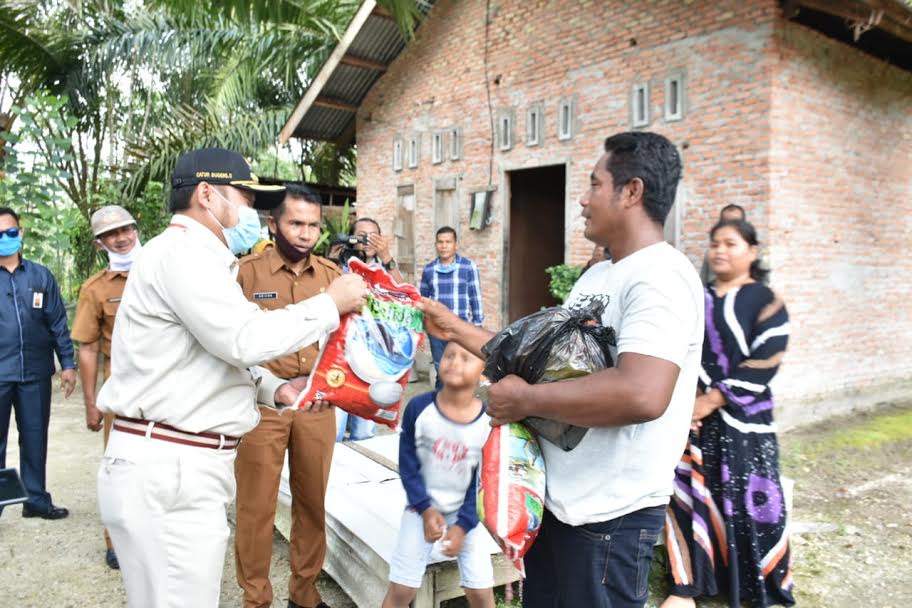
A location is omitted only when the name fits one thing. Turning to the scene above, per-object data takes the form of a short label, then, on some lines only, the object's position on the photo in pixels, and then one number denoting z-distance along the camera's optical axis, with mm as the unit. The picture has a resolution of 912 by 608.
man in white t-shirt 1578
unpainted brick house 6328
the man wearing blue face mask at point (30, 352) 4398
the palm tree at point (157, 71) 11086
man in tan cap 3883
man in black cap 1908
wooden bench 2949
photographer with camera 4477
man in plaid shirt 7367
